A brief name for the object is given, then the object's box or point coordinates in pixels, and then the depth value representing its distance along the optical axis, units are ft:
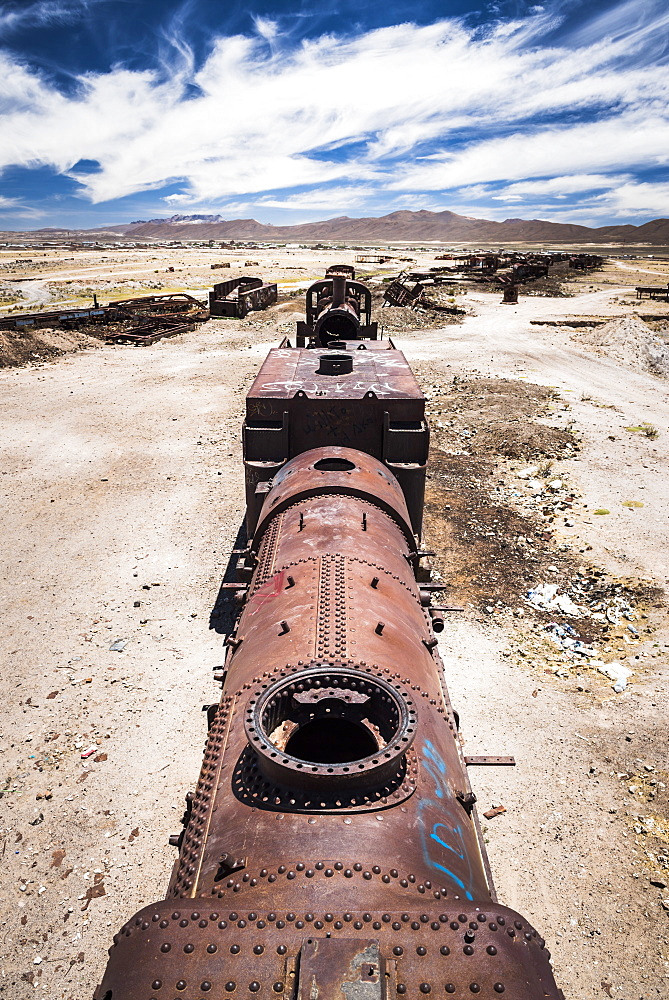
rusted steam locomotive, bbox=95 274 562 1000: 6.24
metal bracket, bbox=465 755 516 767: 12.07
